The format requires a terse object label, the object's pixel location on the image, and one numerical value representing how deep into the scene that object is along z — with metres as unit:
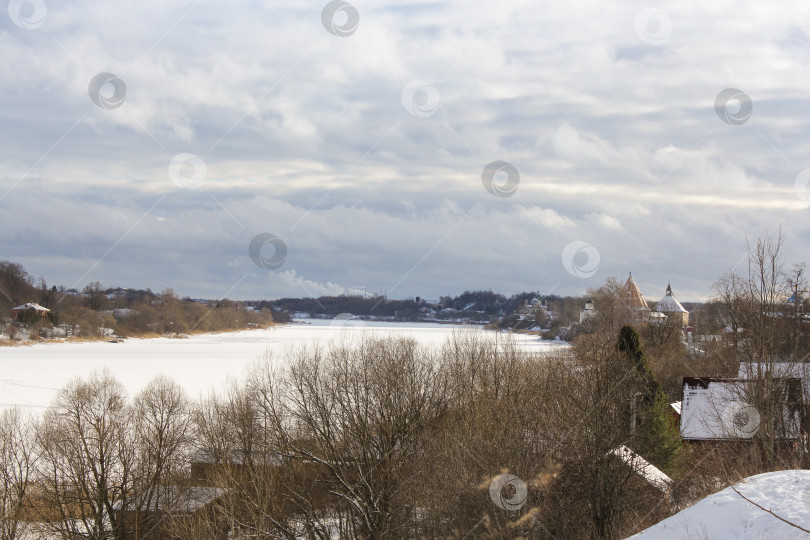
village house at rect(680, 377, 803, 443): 24.84
